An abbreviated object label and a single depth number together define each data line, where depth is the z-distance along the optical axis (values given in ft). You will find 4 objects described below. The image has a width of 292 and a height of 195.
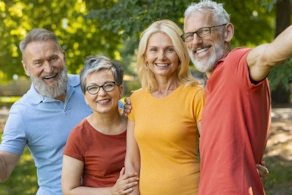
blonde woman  9.35
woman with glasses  10.18
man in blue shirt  11.93
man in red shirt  7.48
